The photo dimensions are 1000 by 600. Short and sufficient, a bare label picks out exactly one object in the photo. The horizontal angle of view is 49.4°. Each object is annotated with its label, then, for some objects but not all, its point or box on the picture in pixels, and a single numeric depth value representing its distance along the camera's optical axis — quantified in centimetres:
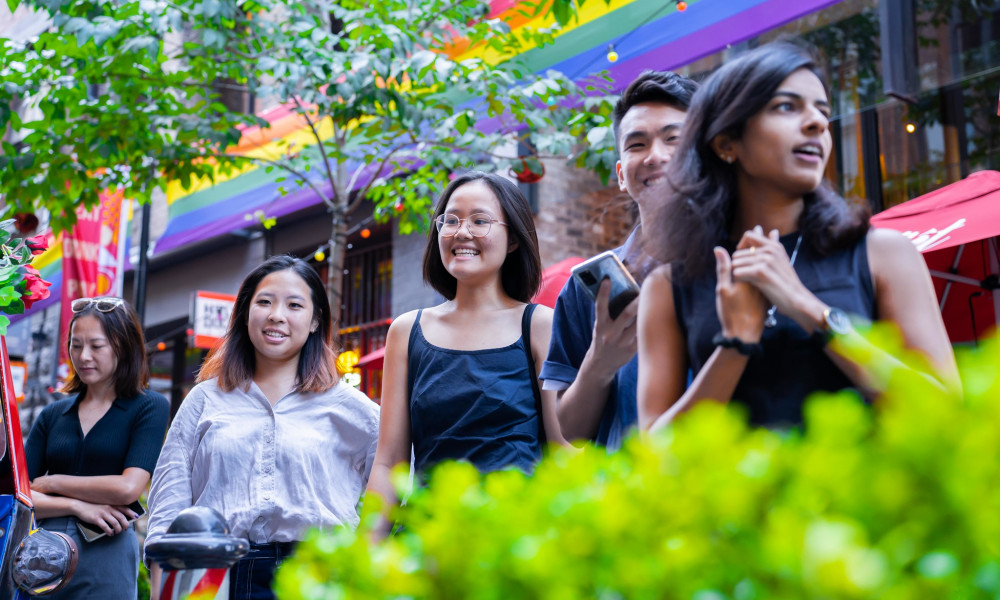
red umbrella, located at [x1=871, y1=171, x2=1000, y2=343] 534
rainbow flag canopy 866
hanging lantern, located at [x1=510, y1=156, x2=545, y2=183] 805
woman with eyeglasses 297
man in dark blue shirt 221
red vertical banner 1171
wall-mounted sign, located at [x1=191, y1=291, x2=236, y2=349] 1246
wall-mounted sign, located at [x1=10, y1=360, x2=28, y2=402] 1574
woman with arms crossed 449
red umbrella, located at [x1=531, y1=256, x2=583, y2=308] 728
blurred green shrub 75
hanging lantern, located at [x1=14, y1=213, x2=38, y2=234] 787
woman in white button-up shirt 341
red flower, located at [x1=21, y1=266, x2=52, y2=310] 371
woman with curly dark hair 168
